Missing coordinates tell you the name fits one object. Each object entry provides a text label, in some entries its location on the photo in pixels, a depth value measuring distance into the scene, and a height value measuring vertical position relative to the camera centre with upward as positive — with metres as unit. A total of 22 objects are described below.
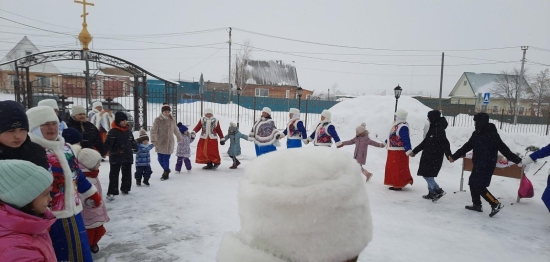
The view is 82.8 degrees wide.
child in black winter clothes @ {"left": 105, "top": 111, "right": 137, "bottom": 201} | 5.58 -0.91
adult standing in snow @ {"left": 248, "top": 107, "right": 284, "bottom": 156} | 8.40 -0.87
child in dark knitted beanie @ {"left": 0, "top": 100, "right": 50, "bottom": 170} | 2.17 -0.29
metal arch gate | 11.70 +1.02
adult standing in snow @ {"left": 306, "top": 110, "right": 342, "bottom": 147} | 7.91 -0.71
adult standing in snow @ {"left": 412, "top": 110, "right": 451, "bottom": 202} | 6.21 -0.90
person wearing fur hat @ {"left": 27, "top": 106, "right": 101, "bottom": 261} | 2.59 -0.82
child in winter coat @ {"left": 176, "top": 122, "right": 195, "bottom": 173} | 7.81 -1.20
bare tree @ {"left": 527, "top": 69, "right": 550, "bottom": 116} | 35.62 +2.47
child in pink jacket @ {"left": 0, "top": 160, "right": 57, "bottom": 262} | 1.57 -0.62
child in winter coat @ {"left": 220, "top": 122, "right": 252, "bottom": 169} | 8.73 -1.16
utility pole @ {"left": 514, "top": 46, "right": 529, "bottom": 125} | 26.92 +4.44
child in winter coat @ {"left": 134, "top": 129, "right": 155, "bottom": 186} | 6.45 -1.22
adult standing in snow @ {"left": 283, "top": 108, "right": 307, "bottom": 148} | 8.51 -0.78
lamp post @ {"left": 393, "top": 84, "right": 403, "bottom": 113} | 12.13 +0.62
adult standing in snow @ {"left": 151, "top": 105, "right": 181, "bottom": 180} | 7.19 -0.84
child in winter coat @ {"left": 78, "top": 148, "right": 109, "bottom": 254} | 3.51 -1.33
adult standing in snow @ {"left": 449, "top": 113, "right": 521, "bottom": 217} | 5.41 -0.83
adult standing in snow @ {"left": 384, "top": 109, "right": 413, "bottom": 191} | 6.85 -1.07
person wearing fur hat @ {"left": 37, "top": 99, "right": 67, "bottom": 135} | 5.46 -0.13
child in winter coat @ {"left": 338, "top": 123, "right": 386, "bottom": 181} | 7.66 -0.95
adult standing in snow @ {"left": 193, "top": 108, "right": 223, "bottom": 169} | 8.38 -1.11
